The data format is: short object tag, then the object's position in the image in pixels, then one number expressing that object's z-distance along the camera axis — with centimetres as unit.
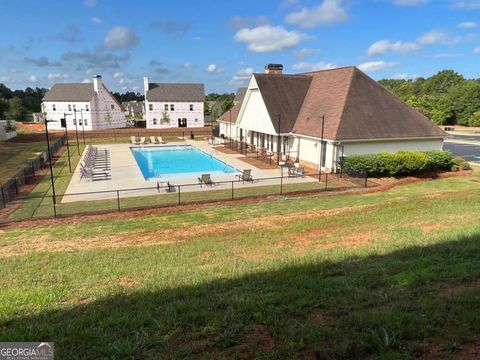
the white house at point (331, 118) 2569
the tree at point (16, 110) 7639
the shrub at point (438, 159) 2461
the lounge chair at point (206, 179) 2238
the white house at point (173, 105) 6556
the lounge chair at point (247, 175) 2309
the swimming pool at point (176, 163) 2784
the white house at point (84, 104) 6256
